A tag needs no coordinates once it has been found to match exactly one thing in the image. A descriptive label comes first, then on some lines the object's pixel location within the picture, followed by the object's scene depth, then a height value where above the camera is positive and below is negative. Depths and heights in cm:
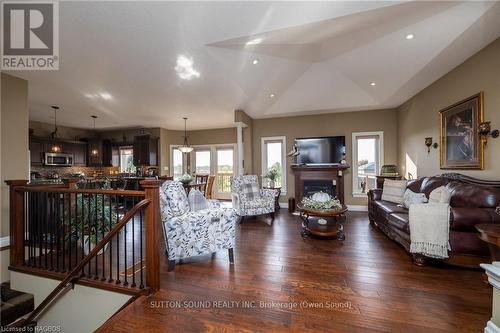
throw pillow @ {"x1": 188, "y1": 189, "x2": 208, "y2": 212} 313 -52
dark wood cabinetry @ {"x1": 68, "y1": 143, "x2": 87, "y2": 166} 735 +50
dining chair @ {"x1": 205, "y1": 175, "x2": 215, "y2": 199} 595 -56
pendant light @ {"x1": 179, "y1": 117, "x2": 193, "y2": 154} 691 +57
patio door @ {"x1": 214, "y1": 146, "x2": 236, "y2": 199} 782 -11
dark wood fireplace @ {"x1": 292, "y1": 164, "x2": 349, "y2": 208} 576 -39
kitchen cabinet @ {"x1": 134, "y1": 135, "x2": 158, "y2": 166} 730 +57
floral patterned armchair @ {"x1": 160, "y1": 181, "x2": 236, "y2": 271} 257 -77
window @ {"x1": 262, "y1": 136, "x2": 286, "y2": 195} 650 +25
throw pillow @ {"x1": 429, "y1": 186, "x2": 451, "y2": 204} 281 -42
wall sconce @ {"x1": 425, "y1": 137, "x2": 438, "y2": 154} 415 +42
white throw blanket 248 -78
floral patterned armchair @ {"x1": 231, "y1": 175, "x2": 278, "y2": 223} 470 -73
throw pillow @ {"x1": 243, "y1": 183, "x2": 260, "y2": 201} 495 -59
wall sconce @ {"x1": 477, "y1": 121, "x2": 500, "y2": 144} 278 +46
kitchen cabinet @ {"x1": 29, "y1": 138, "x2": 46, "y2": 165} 611 +49
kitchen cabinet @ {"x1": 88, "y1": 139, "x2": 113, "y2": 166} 780 +55
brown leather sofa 239 -62
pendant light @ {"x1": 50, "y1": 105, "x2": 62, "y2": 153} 642 +68
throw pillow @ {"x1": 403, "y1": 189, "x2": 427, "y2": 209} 336 -54
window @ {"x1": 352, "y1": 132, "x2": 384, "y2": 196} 587 +12
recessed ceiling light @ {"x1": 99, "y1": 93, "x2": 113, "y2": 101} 459 +157
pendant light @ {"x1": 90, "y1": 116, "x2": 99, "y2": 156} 780 +59
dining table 488 -46
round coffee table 349 -107
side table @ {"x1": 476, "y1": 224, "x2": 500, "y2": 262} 176 -60
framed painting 304 +48
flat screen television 586 +45
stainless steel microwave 645 +26
